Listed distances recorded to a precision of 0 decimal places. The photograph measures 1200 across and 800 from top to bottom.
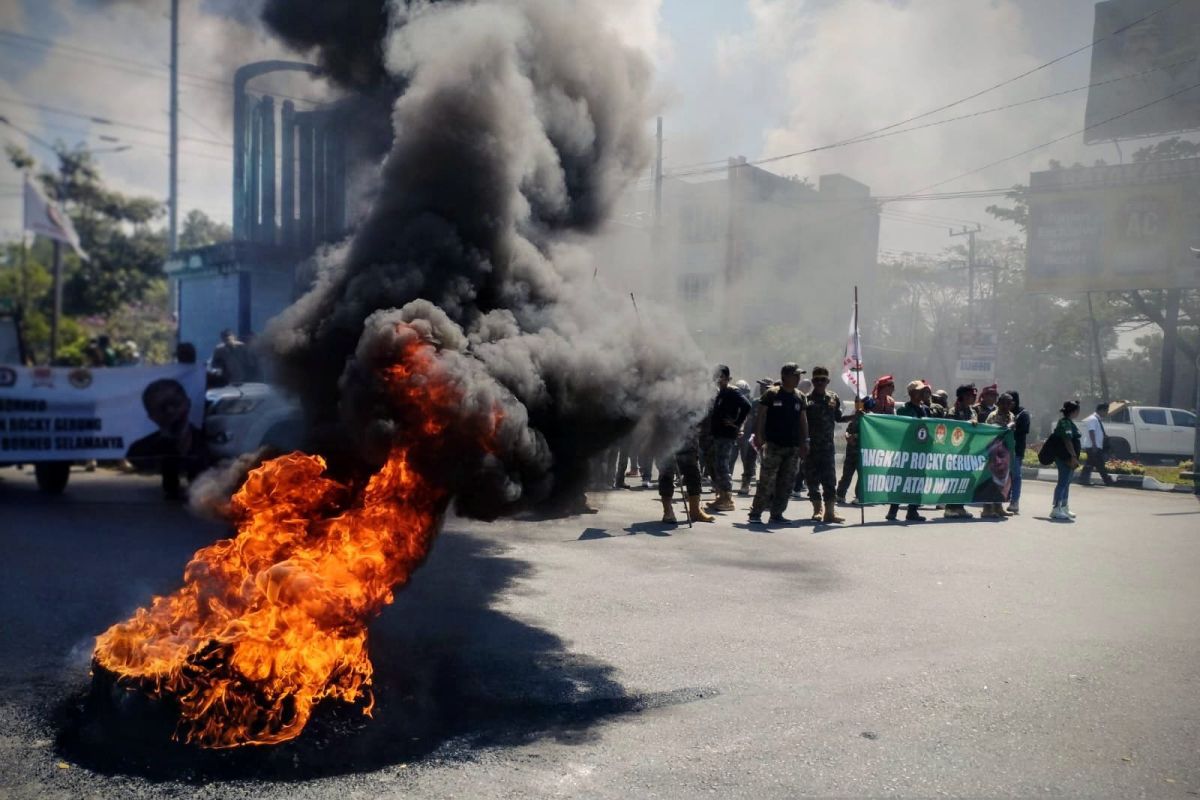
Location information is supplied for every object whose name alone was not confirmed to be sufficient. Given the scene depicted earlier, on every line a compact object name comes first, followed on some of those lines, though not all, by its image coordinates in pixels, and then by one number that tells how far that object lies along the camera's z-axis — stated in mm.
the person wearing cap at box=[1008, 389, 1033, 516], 12531
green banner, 11133
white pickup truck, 23406
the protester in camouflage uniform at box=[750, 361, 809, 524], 10156
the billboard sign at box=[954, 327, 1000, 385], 23562
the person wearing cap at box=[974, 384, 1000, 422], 13078
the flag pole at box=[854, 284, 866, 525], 10742
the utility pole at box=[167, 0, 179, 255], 21078
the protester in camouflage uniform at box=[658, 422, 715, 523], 9773
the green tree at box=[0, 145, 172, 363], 24812
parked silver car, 9742
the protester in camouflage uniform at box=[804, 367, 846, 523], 10602
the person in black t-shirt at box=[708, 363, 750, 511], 10586
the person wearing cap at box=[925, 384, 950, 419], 12488
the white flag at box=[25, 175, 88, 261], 17672
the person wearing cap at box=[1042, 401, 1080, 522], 11711
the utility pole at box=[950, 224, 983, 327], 41250
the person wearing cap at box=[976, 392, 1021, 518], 12547
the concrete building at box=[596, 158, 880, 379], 28469
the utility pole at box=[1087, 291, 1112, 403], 28662
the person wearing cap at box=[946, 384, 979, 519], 12867
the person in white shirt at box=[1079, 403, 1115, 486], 17391
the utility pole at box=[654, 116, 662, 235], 23231
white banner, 10617
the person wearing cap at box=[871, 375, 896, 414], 12875
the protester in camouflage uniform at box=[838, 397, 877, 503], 11031
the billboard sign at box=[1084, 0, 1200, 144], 27438
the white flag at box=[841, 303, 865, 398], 12553
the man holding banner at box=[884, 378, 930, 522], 11594
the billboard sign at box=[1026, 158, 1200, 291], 27141
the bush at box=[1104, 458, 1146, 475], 19000
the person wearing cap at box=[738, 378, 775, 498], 13461
